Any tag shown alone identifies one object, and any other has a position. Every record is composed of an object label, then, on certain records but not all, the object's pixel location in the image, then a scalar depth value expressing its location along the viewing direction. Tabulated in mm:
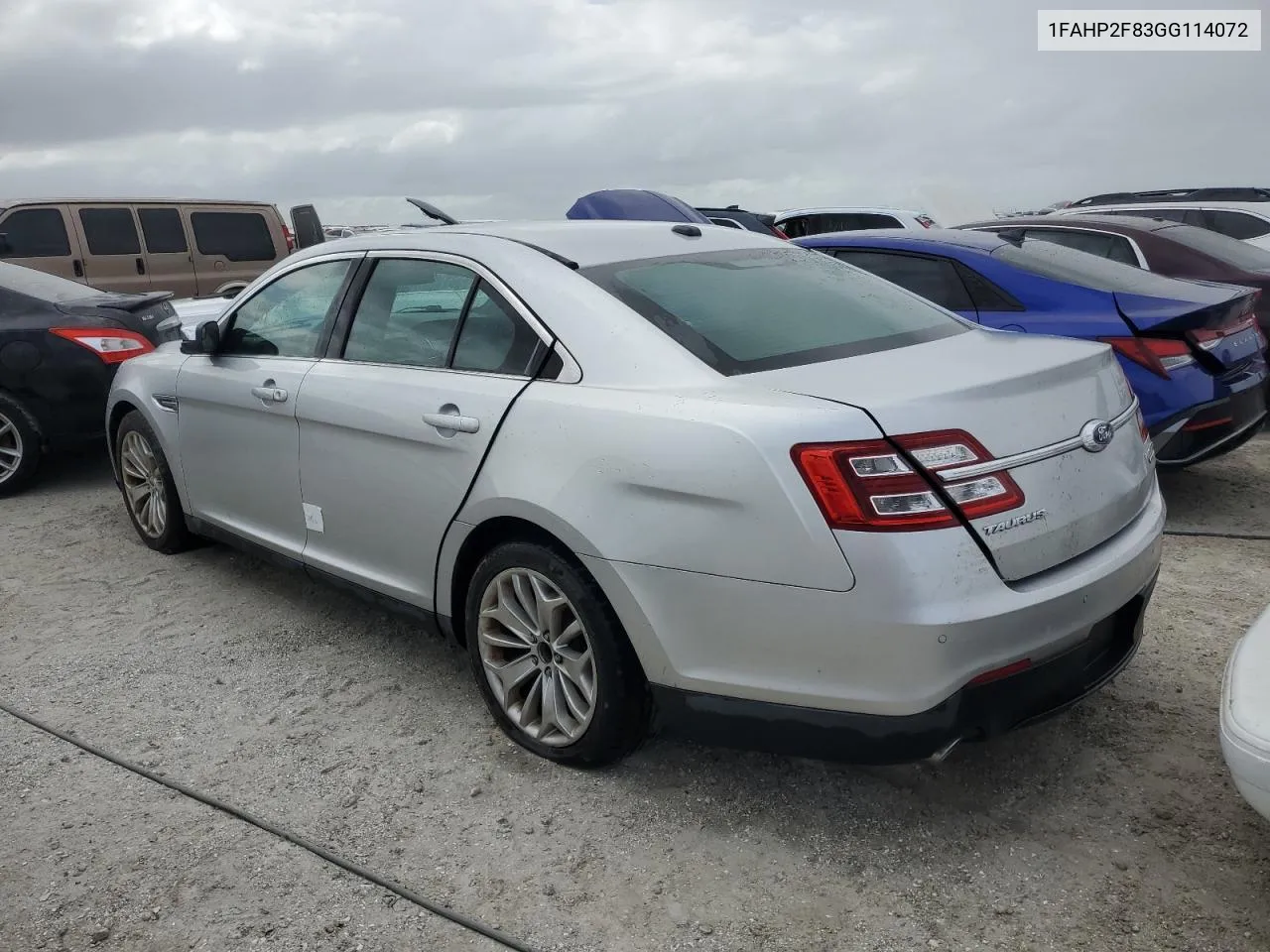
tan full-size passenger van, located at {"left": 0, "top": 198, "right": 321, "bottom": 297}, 10836
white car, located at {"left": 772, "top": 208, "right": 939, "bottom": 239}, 13672
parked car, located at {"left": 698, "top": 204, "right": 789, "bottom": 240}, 12898
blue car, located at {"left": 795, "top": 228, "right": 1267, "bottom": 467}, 4965
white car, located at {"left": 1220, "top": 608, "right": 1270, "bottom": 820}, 2114
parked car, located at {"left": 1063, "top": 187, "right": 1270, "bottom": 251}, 9992
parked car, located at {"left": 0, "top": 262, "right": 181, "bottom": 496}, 6461
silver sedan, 2389
